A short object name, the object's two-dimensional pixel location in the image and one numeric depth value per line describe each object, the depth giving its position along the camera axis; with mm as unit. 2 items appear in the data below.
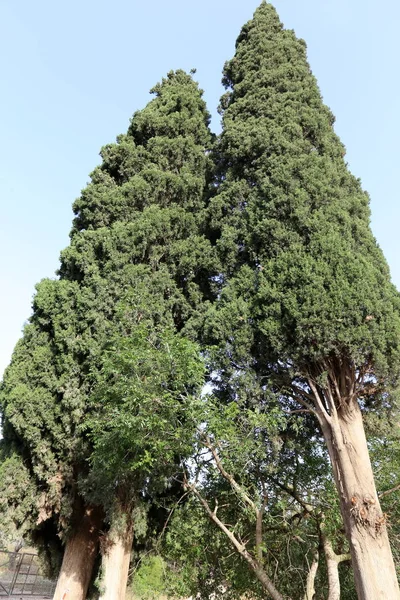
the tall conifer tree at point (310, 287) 5191
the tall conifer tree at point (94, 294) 6414
